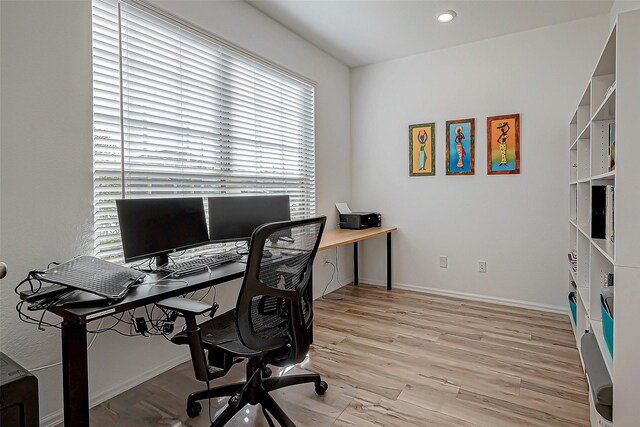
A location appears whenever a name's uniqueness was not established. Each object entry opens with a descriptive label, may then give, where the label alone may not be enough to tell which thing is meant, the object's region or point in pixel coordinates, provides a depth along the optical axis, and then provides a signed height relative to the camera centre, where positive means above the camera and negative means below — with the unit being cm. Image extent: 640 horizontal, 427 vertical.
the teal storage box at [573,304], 283 -82
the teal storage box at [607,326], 152 -54
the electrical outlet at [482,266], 374 -65
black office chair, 152 -54
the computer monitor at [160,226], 186 -11
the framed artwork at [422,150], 396 +61
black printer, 406 -17
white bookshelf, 132 -8
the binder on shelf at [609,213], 175 -5
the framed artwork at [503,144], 352 +59
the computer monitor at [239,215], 242 -6
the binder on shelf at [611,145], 178 +29
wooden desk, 324 -31
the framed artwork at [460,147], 373 +60
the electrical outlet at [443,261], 396 -63
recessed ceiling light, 305 +163
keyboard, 200 -34
